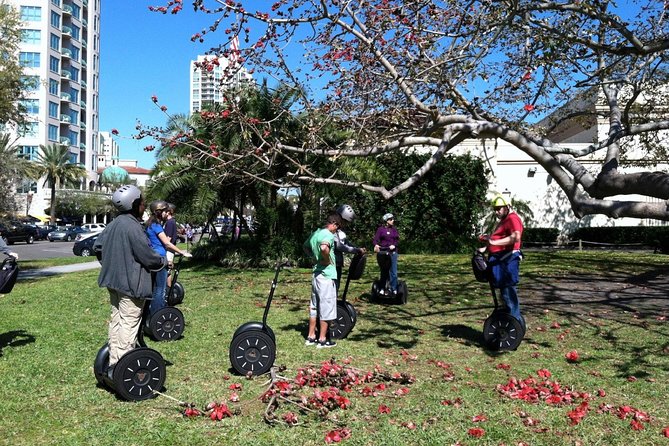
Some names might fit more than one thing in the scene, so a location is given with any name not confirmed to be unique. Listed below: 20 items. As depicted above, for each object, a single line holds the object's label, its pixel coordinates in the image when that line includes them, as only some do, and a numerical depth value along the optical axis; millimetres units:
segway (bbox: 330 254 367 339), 8148
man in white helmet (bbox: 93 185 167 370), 5531
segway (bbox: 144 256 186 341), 7984
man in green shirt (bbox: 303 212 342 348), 7613
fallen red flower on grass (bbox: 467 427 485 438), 4734
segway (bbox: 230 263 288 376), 6383
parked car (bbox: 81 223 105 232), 57800
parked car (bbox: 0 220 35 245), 44216
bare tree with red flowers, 7352
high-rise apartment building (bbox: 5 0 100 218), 70500
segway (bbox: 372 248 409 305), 11219
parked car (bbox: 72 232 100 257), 30719
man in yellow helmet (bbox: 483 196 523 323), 7484
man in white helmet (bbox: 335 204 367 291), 7707
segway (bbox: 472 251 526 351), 7602
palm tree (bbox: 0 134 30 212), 21672
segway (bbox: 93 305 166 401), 5473
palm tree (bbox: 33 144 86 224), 69125
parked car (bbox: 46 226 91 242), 53250
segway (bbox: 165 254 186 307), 10508
